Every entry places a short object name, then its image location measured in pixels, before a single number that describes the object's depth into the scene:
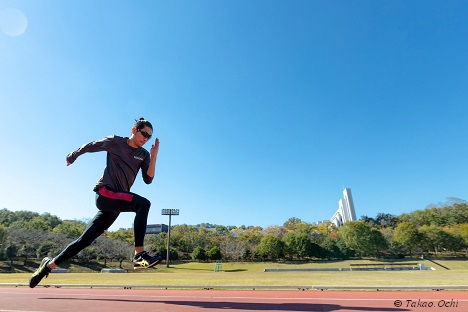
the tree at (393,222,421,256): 66.44
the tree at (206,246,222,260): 67.69
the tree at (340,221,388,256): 66.75
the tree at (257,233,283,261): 65.25
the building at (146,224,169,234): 127.53
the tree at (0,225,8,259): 45.59
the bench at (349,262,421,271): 47.62
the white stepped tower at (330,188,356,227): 192.00
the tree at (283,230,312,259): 65.62
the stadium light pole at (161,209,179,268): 64.75
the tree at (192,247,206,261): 67.31
